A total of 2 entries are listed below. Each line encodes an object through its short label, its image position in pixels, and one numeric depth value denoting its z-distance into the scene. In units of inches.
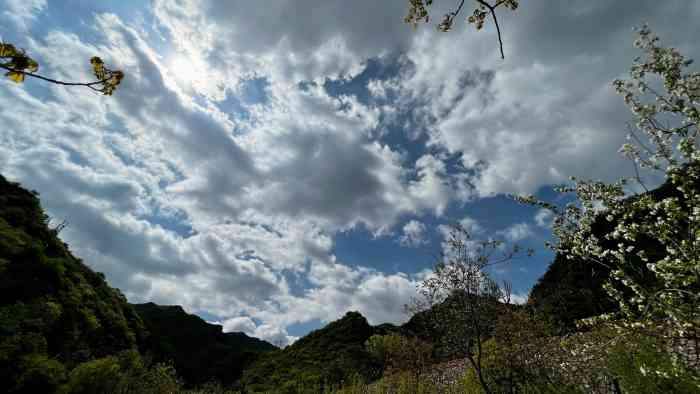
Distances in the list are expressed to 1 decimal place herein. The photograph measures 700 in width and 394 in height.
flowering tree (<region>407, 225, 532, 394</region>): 308.0
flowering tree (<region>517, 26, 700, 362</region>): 168.7
